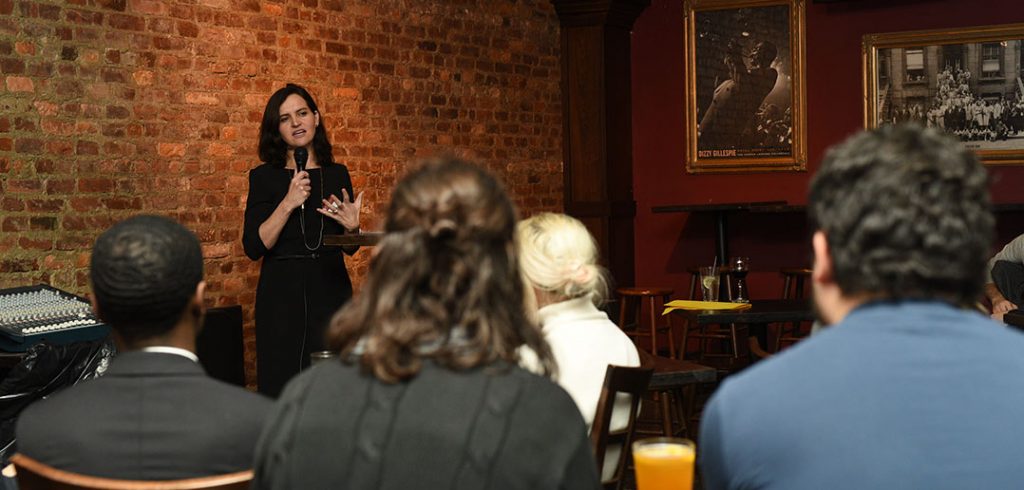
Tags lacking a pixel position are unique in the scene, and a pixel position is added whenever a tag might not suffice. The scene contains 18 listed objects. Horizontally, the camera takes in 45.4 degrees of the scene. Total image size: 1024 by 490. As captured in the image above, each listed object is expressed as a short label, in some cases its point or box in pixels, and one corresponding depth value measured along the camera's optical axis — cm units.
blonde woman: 272
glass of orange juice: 193
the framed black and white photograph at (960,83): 775
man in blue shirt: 125
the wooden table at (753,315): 521
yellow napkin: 539
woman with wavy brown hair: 138
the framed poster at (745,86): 830
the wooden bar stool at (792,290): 769
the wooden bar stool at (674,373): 325
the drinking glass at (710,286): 566
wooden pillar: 843
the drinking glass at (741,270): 586
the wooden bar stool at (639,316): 720
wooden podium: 372
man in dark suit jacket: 174
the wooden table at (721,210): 762
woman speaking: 456
